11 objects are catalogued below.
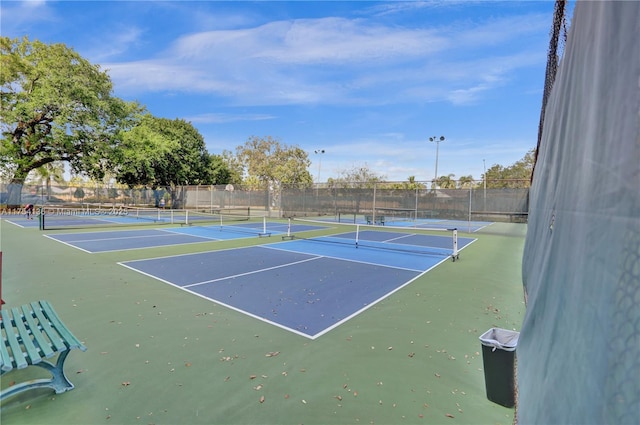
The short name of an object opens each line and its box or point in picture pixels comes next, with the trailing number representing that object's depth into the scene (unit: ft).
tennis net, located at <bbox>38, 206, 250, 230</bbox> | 56.39
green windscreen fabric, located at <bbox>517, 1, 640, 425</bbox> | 2.81
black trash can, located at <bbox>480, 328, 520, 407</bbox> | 8.38
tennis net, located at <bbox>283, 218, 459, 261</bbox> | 34.19
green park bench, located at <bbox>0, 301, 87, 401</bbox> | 7.88
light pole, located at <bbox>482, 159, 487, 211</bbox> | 56.87
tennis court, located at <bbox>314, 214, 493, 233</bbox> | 63.05
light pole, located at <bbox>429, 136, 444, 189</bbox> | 126.31
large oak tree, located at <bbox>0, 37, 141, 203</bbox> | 79.82
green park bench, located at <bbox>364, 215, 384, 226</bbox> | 62.22
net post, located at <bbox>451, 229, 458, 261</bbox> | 28.23
